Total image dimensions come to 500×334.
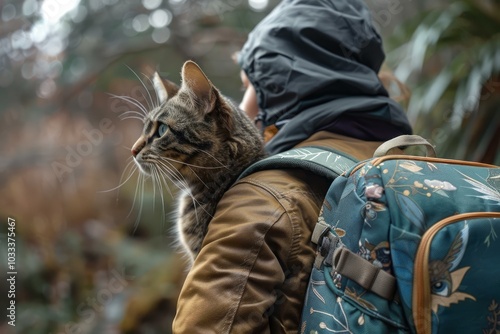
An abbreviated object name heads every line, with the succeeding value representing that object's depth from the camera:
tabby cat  1.04
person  0.84
